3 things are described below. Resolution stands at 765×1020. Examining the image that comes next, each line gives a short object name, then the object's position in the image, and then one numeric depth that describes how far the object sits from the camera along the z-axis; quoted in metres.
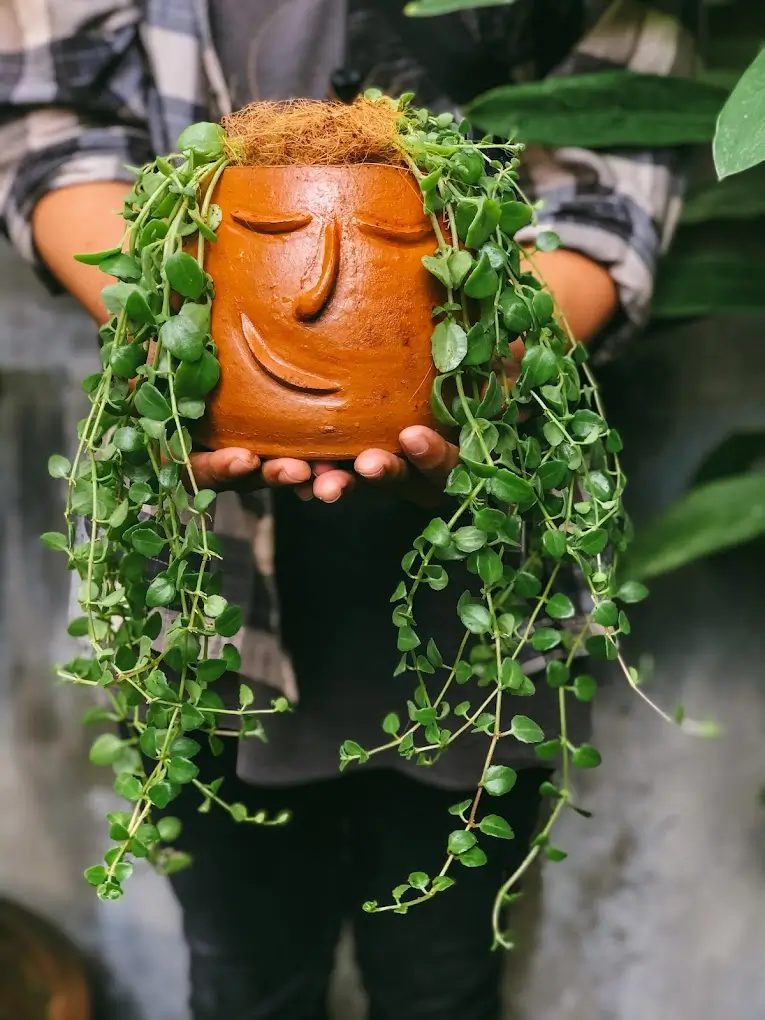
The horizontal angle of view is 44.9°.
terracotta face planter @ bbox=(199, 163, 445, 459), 0.48
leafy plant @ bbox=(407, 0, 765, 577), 0.69
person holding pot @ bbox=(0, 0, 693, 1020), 0.71
